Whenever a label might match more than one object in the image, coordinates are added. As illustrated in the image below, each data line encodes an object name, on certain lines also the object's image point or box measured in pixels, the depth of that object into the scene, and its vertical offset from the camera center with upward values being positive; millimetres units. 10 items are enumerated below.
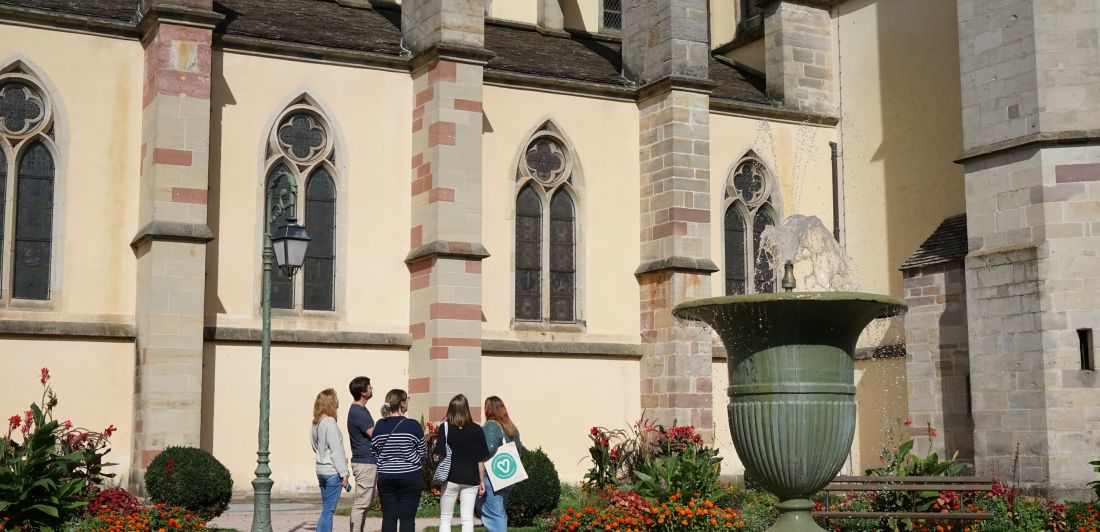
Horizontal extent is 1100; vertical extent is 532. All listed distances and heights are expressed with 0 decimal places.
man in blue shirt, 12109 -645
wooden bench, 12523 -1144
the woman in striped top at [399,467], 11320 -801
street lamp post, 12633 +680
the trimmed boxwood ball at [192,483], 14500 -1215
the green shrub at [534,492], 14672 -1363
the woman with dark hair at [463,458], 11805 -762
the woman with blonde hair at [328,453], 12078 -714
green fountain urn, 9719 -76
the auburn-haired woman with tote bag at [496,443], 12164 -650
